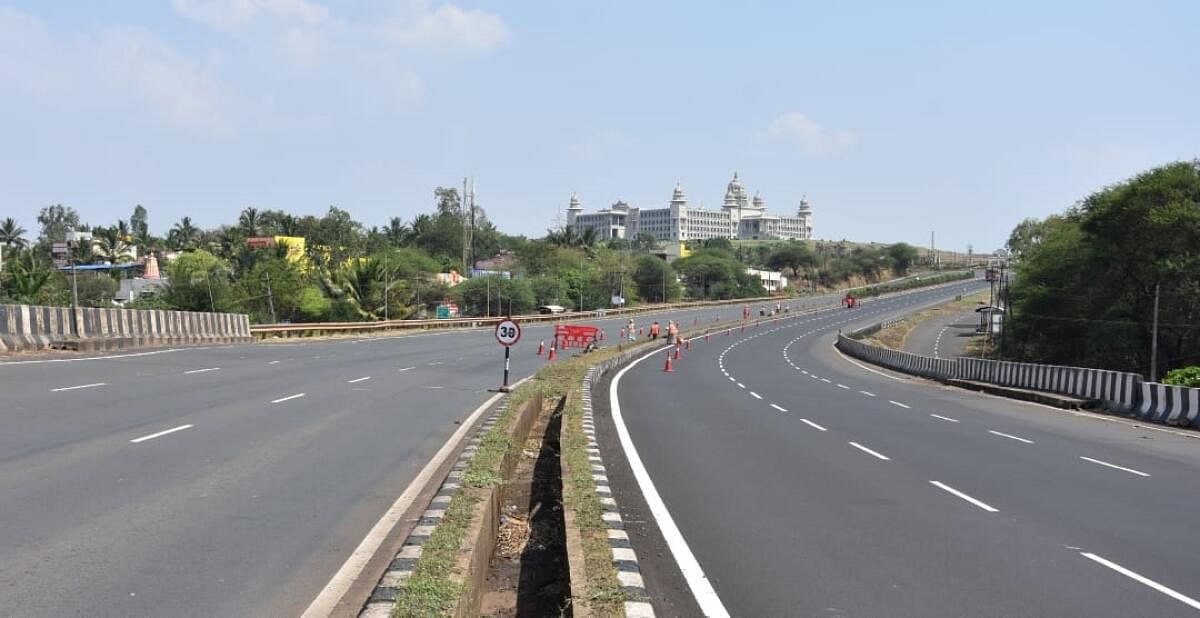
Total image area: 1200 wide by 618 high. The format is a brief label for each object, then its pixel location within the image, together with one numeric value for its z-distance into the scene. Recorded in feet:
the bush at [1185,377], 85.40
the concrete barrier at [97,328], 93.25
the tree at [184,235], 463.83
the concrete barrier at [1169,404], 73.41
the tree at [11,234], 402.66
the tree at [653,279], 440.86
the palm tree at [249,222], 424.87
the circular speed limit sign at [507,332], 83.15
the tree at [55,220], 481.67
